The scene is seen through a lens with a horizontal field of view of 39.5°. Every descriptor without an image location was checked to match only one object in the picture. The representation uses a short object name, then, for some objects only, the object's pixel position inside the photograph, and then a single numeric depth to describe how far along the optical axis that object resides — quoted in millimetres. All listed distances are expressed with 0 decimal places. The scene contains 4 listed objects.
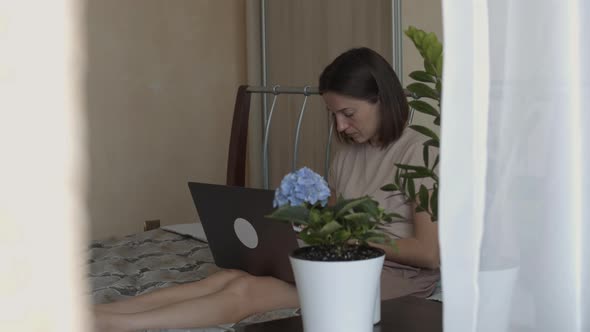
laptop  1698
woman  1723
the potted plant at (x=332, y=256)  1183
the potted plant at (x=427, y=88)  1236
